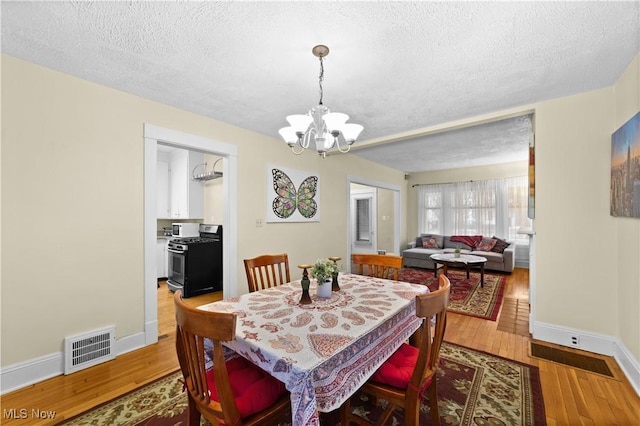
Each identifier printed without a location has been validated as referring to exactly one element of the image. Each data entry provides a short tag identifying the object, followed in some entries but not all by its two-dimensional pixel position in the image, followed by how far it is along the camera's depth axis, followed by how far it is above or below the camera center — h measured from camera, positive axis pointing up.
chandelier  1.82 +0.61
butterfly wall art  3.72 +0.27
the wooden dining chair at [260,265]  2.23 -0.44
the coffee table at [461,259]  4.63 -0.81
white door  7.60 -0.21
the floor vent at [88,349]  2.12 -1.11
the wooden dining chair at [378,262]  2.42 -0.45
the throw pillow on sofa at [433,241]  6.67 -0.67
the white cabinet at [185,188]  5.22 +0.52
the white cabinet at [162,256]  5.02 -0.80
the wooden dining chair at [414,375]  1.19 -0.81
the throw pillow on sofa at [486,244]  5.97 -0.67
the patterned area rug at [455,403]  1.64 -1.24
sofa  5.62 -0.81
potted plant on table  1.74 -0.39
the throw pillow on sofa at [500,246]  5.83 -0.69
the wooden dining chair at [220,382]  0.99 -0.78
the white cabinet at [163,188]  5.41 +0.52
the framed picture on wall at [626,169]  1.85 +0.33
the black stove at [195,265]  4.13 -0.82
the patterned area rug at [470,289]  3.51 -1.24
